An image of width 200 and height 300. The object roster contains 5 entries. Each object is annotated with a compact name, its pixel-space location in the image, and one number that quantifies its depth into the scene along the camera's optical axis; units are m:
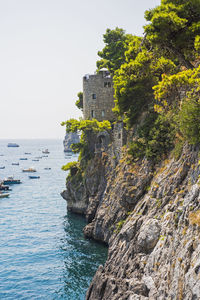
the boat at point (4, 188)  71.19
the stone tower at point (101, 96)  44.84
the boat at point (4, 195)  63.06
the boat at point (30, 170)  105.38
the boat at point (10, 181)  78.99
